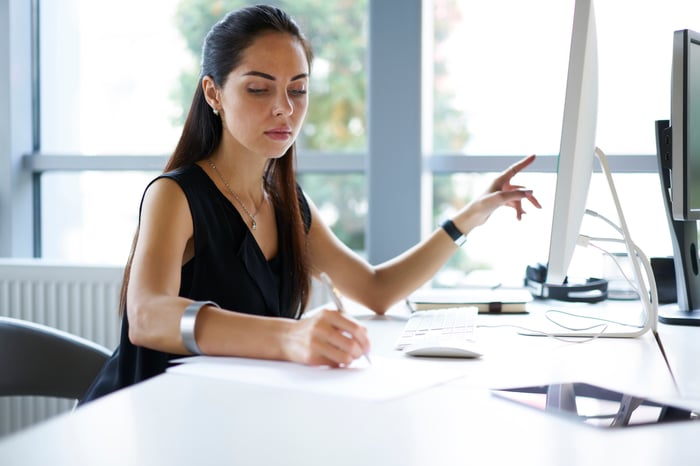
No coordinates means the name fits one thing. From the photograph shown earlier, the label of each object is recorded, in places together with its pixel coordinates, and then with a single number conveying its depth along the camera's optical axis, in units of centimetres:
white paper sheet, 102
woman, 127
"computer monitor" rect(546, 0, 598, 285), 122
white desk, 75
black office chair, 155
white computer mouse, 126
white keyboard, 139
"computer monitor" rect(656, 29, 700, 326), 154
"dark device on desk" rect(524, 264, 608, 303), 196
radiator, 278
